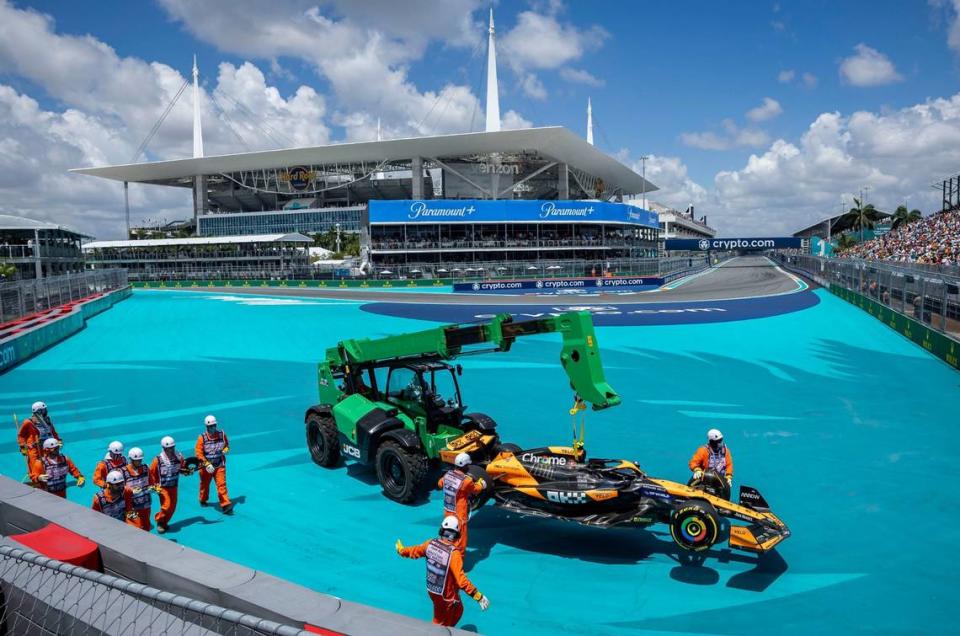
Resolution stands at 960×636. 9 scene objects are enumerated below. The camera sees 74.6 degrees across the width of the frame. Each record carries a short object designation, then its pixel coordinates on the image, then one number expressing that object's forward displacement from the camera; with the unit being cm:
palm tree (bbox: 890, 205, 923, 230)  10782
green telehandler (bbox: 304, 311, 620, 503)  759
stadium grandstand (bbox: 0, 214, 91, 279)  5834
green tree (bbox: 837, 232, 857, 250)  10594
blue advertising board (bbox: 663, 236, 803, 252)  11175
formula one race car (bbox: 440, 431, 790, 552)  703
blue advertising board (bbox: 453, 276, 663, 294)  5275
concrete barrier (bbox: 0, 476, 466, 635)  438
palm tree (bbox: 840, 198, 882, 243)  12338
